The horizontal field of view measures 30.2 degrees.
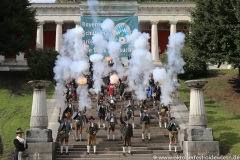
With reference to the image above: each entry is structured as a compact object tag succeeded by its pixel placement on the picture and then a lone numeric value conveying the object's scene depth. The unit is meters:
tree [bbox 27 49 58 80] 41.72
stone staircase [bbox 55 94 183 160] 23.03
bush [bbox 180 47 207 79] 40.98
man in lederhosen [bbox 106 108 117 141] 24.72
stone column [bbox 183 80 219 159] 22.61
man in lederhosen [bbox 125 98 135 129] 26.67
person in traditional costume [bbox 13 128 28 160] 19.16
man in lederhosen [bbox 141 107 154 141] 24.66
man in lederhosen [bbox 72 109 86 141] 24.84
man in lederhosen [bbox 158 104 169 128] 26.77
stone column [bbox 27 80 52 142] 22.62
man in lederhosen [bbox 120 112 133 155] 22.70
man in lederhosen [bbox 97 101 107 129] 26.25
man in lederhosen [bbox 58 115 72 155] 23.05
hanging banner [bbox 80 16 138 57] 36.75
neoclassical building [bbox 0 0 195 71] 62.08
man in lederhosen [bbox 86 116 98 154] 23.06
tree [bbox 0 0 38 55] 39.69
